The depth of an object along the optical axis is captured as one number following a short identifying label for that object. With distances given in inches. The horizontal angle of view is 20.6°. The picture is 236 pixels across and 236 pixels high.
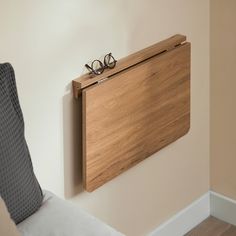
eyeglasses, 88.0
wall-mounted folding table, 87.9
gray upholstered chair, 70.5
